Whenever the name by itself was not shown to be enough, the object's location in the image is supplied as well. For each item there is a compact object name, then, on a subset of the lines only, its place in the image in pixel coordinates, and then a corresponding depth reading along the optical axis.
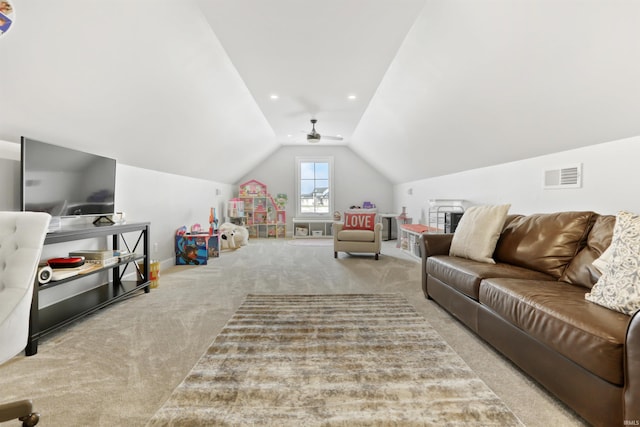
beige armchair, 4.86
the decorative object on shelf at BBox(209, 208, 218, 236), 5.82
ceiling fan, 5.16
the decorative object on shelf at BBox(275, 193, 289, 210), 7.89
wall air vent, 2.51
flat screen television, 2.10
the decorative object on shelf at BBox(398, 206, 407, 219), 6.58
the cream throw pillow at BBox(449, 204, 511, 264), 2.51
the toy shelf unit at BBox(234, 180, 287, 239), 7.72
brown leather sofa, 1.10
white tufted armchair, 1.08
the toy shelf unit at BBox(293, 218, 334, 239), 7.90
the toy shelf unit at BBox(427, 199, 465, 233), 4.07
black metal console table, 1.84
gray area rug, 1.27
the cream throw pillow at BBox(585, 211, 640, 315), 1.32
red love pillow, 5.20
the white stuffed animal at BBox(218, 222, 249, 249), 6.04
